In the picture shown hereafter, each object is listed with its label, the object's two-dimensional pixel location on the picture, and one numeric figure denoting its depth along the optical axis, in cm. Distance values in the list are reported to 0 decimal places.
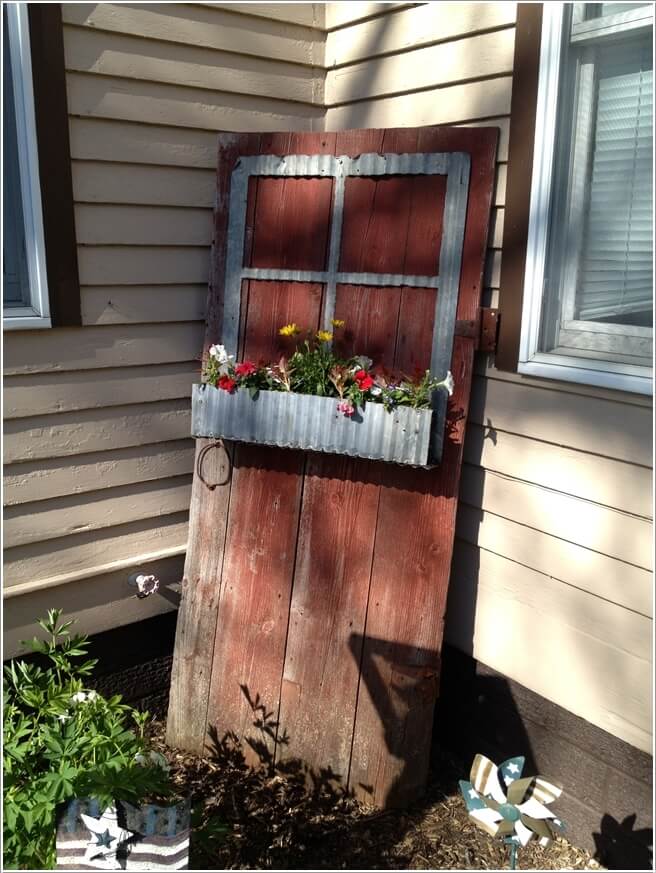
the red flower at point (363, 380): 257
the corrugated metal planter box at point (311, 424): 252
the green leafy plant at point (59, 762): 221
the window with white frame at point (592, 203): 229
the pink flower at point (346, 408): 256
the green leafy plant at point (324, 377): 256
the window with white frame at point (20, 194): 254
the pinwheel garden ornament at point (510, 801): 216
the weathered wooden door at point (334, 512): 269
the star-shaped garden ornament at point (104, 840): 220
